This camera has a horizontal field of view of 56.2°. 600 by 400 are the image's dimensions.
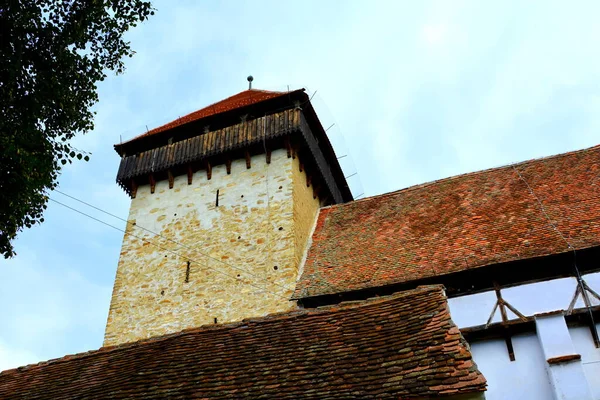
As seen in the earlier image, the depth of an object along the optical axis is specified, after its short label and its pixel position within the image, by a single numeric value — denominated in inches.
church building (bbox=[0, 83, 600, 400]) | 261.9
